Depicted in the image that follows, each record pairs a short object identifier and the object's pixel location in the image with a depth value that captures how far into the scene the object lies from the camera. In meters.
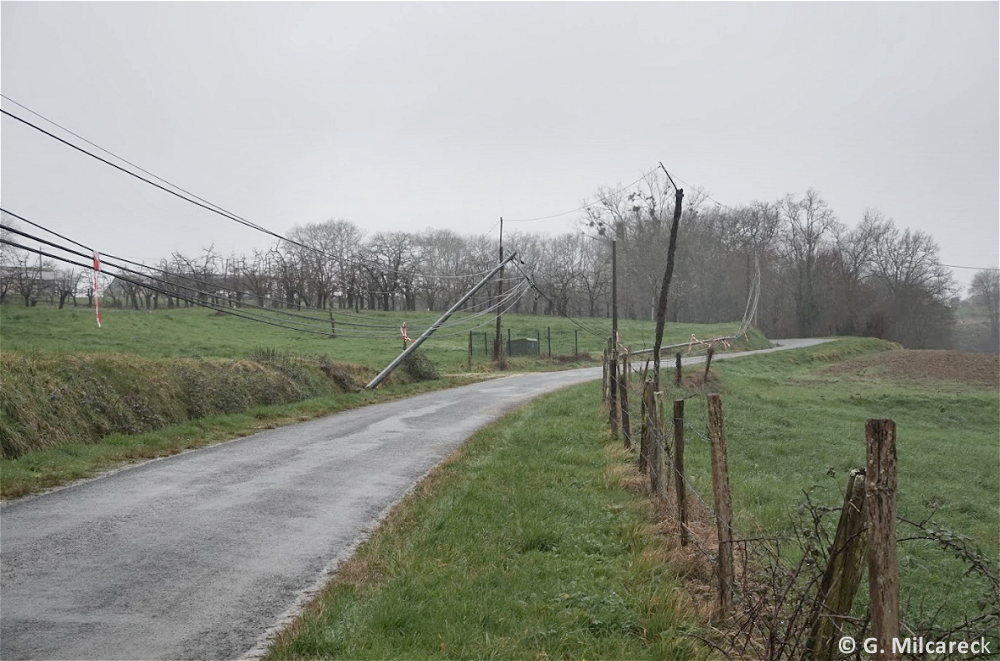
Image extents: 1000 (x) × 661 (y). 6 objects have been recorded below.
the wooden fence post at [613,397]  13.33
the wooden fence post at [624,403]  11.96
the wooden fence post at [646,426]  8.62
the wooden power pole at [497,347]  37.97
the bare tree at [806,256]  72.75
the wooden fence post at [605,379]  17.31
